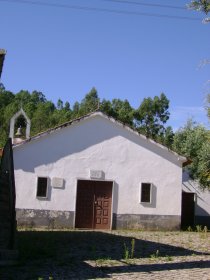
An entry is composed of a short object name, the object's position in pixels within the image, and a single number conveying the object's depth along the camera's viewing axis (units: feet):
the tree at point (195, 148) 79.15
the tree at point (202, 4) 30.63
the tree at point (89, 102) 153.38
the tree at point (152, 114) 143.54
